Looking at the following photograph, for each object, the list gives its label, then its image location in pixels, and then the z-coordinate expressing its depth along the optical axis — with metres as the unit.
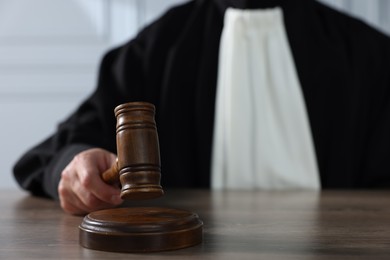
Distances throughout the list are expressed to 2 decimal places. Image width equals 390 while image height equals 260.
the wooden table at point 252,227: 0.84
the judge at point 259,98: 1.49
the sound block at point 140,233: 0.85
